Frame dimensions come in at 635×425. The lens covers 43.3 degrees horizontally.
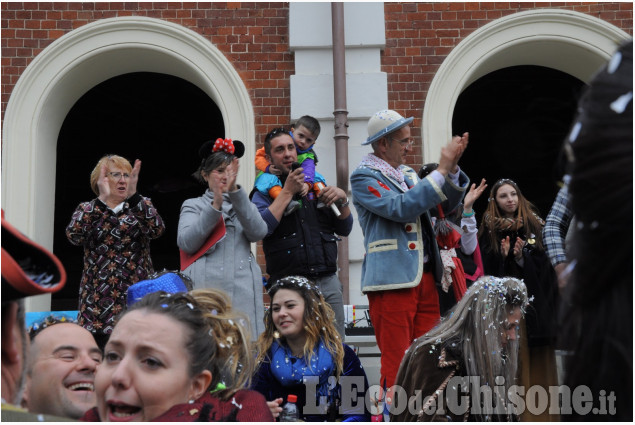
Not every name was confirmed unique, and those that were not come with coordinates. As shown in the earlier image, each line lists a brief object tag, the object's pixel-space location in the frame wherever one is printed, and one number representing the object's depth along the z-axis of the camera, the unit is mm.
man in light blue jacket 3879
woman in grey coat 4090
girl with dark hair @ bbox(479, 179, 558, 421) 4531
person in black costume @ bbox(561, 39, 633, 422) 883
